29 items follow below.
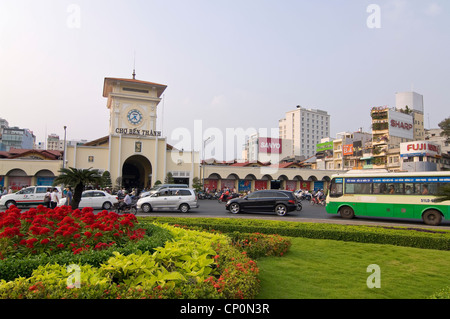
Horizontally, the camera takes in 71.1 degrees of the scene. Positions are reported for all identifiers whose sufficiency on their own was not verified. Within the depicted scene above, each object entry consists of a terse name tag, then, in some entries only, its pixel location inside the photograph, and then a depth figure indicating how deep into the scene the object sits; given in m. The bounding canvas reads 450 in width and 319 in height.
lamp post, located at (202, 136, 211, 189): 40.67
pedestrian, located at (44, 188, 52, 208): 17.71
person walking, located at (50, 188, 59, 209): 17.09
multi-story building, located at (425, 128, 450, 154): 67.69
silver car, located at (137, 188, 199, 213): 19.36
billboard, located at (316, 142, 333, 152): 72.38
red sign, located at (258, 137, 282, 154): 88.12
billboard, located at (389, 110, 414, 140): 61.03
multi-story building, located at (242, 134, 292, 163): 88.06
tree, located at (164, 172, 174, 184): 37.84
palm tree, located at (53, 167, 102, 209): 12.09
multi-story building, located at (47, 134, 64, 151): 134.88
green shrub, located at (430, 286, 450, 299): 3.92
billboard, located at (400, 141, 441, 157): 52.06
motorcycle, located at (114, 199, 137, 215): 17.92
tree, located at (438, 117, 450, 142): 52.44
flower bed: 5.09
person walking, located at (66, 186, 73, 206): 16.75
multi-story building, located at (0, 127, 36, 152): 89.75
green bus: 14.70
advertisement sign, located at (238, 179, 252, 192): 45.27
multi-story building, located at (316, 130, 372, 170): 63.69
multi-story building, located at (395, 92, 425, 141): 71.00
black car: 18.44
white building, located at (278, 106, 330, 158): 117.00
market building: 35.66
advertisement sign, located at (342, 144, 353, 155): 63.56
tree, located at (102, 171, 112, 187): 35.14
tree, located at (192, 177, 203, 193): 37.69
